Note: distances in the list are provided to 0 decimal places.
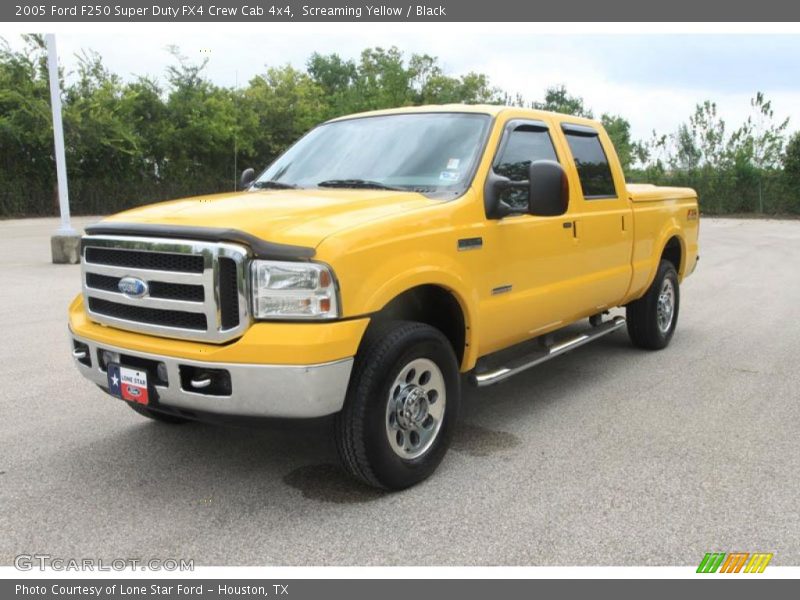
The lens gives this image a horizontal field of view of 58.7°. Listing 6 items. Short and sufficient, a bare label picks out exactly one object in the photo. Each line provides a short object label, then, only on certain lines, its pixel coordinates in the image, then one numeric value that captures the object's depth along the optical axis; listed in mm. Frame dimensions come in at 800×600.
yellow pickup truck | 3207
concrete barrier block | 13223
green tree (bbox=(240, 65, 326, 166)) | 35406
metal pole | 12492
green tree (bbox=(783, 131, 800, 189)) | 29878
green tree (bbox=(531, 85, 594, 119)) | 44344
